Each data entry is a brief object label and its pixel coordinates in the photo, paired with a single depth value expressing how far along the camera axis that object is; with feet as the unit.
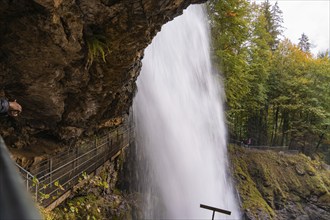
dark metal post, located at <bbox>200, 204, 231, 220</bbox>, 35.48
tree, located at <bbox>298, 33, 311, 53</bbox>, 184.55
